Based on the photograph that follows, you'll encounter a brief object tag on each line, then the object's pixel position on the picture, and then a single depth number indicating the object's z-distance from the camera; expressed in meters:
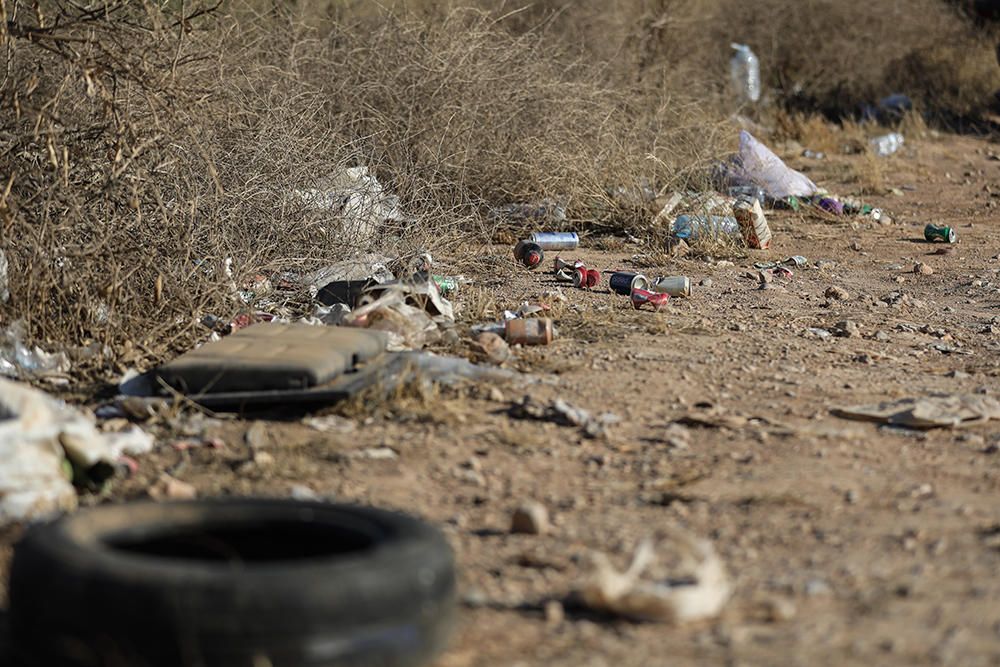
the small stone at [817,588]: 5.79
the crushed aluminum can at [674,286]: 13.66
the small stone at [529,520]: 6.63
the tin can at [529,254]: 14.78
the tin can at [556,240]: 15.96
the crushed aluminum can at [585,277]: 13.96
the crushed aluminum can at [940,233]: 17.51
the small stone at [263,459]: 7.67
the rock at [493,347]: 10.44
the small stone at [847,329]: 12.14
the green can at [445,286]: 12.65
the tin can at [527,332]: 11.11
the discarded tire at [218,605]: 4.40
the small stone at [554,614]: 5.46
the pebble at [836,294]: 14.08
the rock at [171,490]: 7.08
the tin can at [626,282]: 13.55
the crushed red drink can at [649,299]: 12.97
